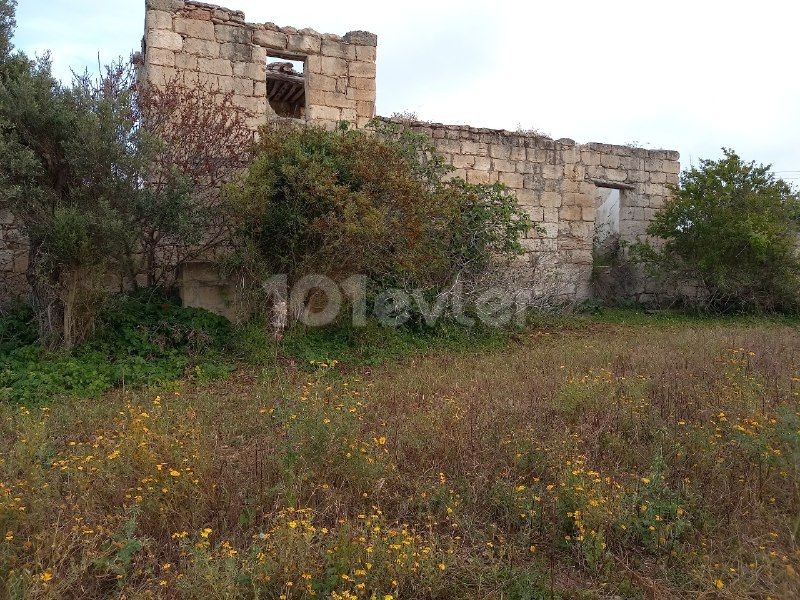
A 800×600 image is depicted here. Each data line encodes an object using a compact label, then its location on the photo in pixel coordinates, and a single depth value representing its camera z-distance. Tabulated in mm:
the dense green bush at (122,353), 6152
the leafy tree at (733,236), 11352
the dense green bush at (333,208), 7352
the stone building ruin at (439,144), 8633
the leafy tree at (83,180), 6492
